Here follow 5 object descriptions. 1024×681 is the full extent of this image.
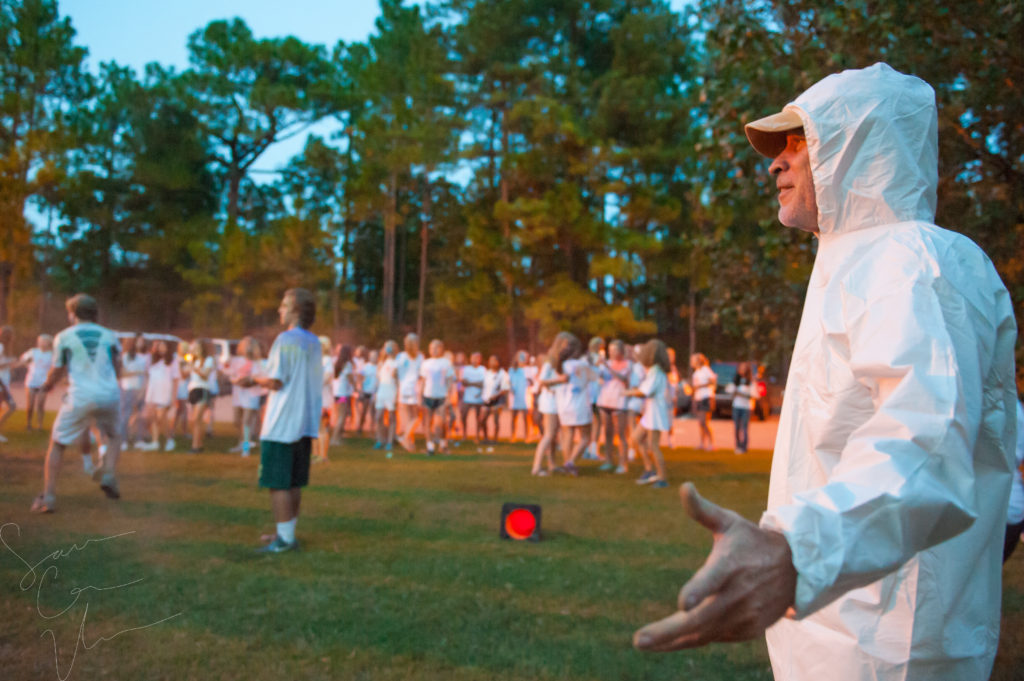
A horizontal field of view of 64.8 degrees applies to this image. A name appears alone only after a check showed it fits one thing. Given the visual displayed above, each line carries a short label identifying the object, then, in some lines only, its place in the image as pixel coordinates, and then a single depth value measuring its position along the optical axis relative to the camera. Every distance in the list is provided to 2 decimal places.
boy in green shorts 7.11
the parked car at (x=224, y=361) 17.77
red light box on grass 7.74
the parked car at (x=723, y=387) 29.58
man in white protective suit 1.22
